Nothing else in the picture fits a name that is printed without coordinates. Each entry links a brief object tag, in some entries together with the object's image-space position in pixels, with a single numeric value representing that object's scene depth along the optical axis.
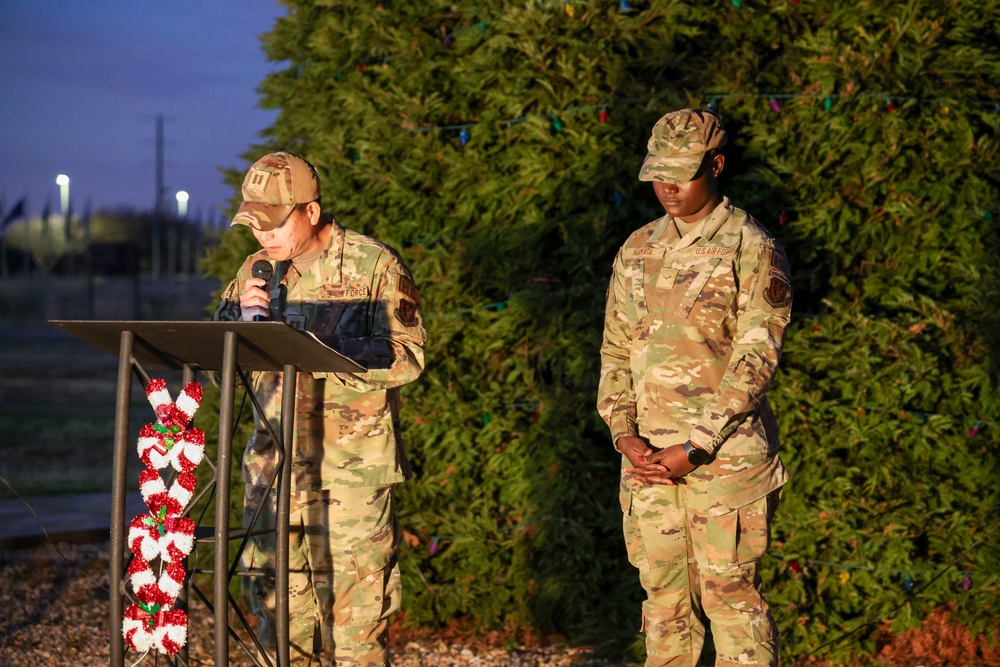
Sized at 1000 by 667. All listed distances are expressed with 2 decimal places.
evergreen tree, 5.48
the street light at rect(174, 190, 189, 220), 51.72
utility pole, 51.81
